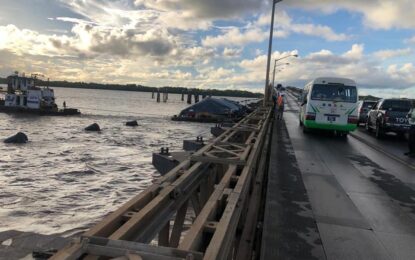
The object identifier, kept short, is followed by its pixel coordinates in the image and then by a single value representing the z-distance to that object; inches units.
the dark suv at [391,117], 853.8
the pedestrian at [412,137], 634.5
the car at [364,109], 1249.3
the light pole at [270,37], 1306.6
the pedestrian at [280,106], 1267.2
